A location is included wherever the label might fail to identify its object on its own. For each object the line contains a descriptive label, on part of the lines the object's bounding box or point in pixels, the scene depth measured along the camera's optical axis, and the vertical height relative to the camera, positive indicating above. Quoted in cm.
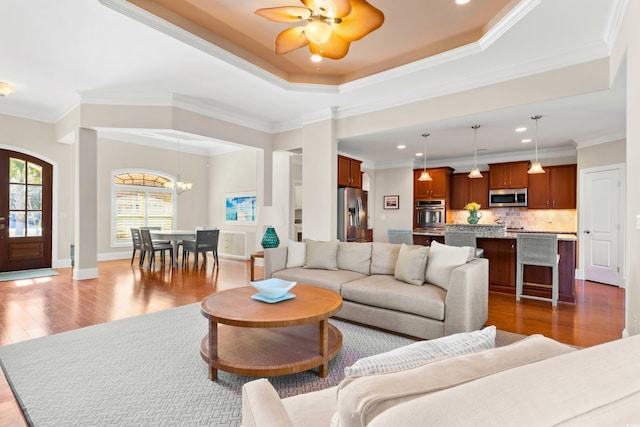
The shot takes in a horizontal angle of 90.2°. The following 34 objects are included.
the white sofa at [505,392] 54 -34
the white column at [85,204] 533 +14
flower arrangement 559 +11
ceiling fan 245 +158
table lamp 506 -10
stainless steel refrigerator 609 -2
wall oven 830 -2
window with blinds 785 +24
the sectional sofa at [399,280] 280 -72
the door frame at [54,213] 638 -1
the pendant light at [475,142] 521 +142
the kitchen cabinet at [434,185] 824 +75
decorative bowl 261 -63
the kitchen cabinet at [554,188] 677 +55
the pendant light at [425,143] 575 +142
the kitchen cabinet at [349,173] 612 +81
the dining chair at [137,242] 668 -63
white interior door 551 -21
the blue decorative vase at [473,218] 562 -8
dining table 654 -47
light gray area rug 188 -118
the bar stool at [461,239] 474 -39
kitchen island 431 -77
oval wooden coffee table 216 -102
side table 507 -70
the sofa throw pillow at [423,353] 86 -41
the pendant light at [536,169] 500 +71
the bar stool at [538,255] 407 -55
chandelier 773 +66
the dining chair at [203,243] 655 -65
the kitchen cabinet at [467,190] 796 +59
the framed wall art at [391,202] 895 +32
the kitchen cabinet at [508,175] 727 +90
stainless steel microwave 730 +38
